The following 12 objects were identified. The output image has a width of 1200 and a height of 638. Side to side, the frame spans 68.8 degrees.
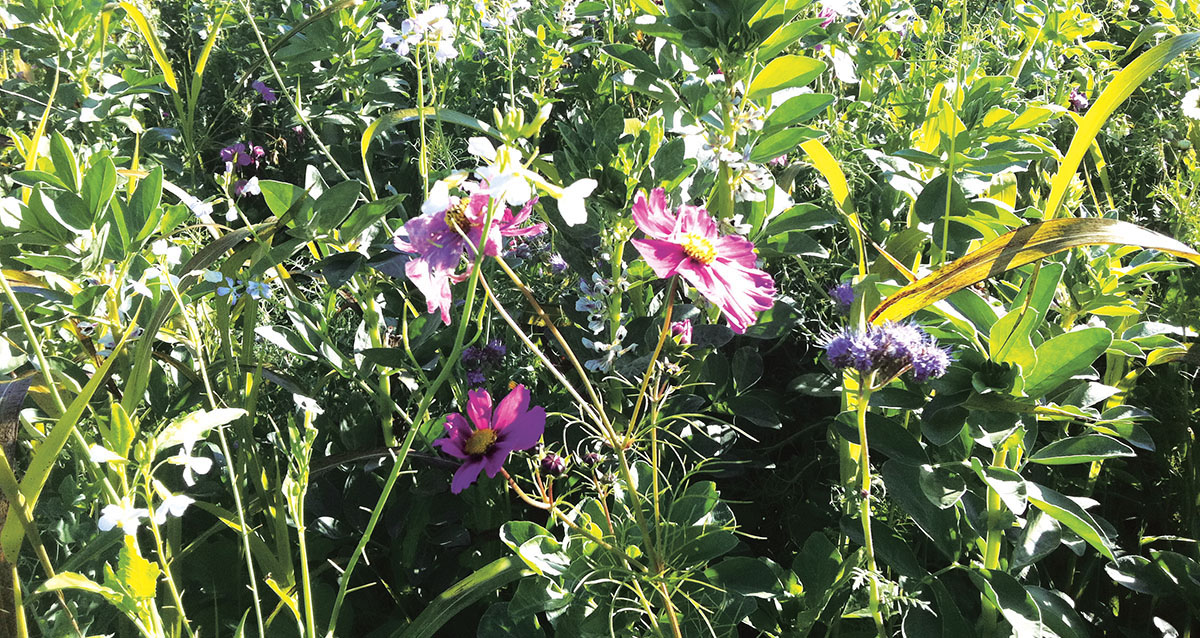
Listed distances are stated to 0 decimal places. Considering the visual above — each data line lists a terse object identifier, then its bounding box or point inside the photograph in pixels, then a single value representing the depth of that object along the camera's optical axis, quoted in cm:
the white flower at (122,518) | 53
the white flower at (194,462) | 55
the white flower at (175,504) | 55
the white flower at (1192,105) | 117
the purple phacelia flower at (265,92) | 167
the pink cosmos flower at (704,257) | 65
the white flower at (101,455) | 53
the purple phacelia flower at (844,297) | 91
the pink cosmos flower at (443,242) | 67
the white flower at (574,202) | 51
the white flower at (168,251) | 86
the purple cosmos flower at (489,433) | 79
